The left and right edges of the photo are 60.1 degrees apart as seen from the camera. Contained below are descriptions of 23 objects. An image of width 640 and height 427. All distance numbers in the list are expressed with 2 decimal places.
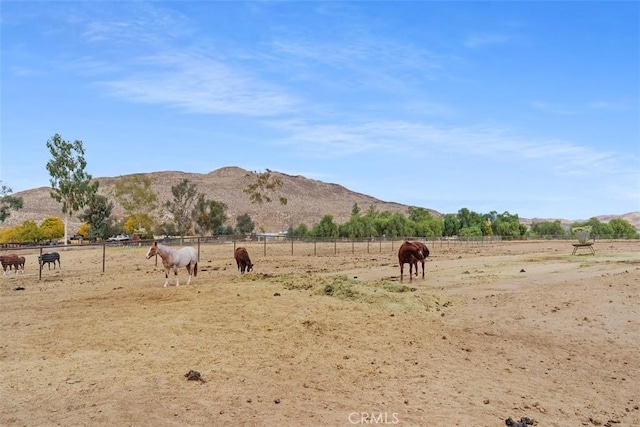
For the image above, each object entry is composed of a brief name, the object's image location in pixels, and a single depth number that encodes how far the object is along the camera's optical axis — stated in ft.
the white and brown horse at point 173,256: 61.82
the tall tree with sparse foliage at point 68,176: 222.89
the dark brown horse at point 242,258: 76.28
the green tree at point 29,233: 274.98
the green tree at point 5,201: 215.51
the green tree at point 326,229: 325.42
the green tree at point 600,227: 387.92
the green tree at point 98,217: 260.42
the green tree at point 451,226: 445.78
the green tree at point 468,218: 452.43
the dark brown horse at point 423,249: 72.50
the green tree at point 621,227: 380.86
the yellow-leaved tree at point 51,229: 287.48
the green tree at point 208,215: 299.17
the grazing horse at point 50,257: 95.71
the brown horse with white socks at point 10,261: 87.45
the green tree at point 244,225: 348.18
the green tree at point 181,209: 293.64
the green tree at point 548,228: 438.81
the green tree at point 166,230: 310.24
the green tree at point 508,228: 414.00
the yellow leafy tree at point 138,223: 278.87
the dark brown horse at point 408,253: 68.95
